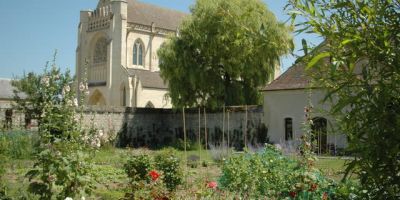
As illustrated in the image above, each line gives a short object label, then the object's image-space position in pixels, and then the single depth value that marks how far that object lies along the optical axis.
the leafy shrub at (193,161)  14.34
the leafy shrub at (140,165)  9.70
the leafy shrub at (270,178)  5.81
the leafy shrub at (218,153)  15.12
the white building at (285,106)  22.19
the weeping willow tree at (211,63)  25.45
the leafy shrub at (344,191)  5.29
